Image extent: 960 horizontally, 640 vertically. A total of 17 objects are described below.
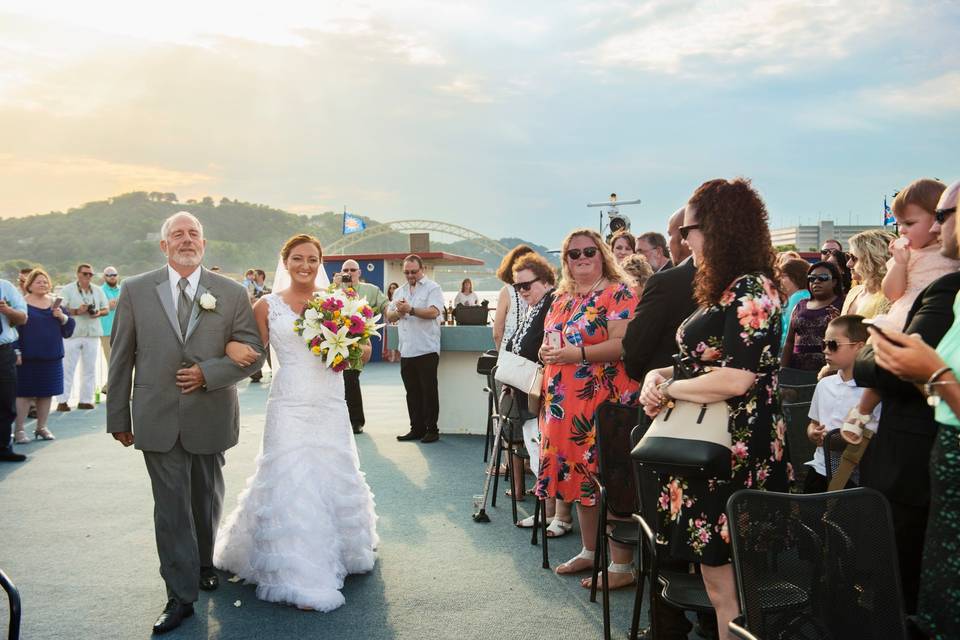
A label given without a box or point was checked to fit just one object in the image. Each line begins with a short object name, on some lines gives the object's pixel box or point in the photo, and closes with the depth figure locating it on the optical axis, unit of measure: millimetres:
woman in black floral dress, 2811
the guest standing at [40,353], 9523
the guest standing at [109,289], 14198
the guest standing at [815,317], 6500
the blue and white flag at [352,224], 31452
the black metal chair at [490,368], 6921
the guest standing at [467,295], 20903
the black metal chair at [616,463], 3953
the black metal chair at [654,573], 3053
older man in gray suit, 4238
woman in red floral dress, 4566
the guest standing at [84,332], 11711
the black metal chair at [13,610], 2525
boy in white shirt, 3807
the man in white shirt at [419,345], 9336
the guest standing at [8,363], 8266
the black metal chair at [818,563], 2285
